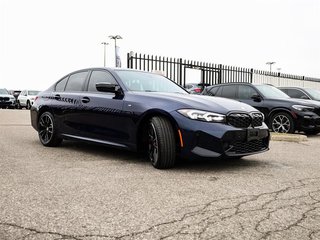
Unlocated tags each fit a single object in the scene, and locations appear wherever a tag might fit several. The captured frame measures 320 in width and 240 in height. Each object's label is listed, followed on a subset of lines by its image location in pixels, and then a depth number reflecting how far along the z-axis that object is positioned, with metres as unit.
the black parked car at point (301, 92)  9.24
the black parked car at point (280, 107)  7.32
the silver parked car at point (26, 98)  22.23
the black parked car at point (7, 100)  21.75
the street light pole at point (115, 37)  34.10
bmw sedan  3.58
